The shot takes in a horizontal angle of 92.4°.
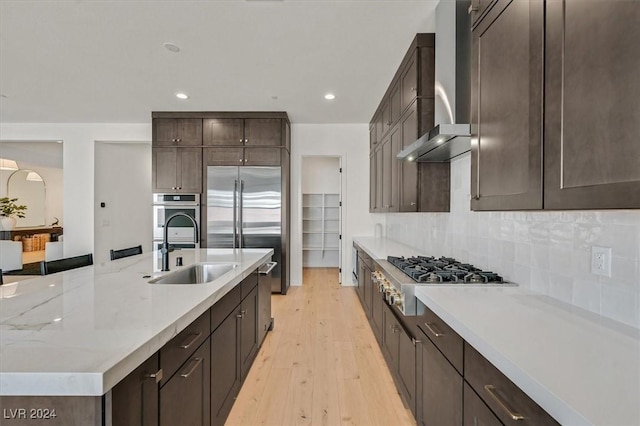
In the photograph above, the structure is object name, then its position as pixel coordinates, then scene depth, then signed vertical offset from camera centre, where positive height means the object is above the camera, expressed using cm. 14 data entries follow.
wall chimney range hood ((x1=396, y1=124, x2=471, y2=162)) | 174 +46
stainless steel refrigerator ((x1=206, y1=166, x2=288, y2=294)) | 472 +8
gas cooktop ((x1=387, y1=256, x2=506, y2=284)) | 172 -36
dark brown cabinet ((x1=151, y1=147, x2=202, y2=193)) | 479 +69
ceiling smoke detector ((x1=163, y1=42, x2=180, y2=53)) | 276 +152
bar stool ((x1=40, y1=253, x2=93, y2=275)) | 206 -39
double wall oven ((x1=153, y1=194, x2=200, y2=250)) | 469 -6
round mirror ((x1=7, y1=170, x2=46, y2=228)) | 914 +53
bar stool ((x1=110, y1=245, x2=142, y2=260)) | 285 -40
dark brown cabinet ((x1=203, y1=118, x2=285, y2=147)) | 475 +125
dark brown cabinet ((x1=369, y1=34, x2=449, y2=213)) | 250 +77
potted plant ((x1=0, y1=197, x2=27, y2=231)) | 721 -5
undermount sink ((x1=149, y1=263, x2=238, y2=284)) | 232 -45
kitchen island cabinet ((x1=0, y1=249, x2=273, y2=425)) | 75 -38
